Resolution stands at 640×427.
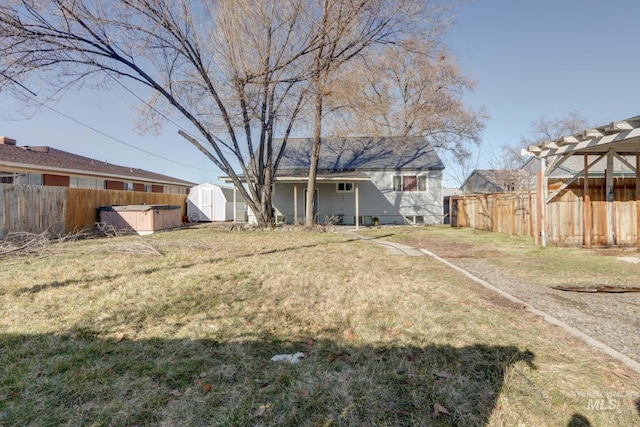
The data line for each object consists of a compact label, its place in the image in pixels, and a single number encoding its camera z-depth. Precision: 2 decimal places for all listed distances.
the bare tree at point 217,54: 9.98
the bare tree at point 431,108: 22.77
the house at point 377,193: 19.02
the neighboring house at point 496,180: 26.05
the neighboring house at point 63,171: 15.18
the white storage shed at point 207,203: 21.50
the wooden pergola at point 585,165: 8.21
